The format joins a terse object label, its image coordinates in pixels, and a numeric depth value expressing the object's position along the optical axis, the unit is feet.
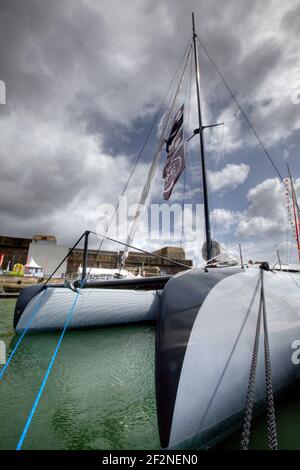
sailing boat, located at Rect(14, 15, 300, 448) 4.46
